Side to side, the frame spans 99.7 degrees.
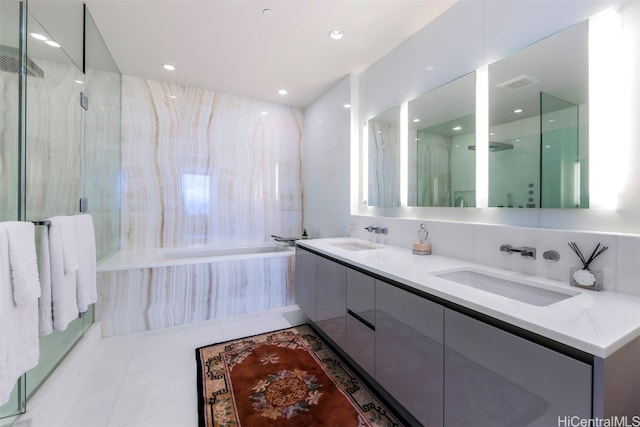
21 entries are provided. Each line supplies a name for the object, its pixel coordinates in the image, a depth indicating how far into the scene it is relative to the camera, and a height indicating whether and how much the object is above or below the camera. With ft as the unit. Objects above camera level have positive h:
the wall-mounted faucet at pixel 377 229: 8.05 -0.54
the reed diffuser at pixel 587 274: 3.79 -0.89
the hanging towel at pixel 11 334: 3.53 -1.73
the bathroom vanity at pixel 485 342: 2.53 -1.58
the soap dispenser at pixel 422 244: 6.45 -0.78
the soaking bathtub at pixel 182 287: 7.94 -2.47
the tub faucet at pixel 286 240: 12.05 -1.25
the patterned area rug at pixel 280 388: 4.96 -3.76
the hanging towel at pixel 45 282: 4.86 -1.25
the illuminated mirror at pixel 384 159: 8.11 +1.70
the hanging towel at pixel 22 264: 3.73 -0.73
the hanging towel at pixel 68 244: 5.17 -0.62
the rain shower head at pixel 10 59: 4.57 +2.67
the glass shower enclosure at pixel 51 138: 4.72 +1.66
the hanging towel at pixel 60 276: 4.99 -1.19
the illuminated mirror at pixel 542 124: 4.32 +1.55
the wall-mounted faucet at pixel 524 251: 4.60 -0.68
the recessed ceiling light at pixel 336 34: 7.39 +4.95
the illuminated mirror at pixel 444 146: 6.05 +1.64
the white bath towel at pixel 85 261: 5.79 -1.11
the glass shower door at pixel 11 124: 4.57 +1.57
